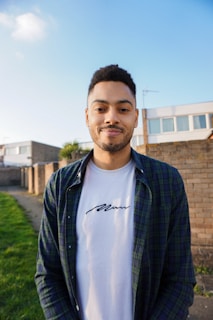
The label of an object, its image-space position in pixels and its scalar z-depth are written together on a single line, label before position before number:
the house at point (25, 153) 42.56
